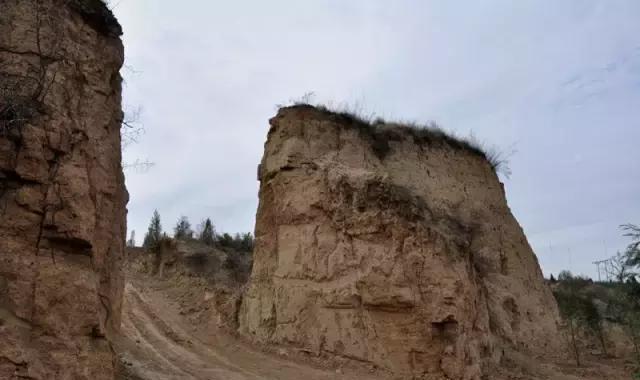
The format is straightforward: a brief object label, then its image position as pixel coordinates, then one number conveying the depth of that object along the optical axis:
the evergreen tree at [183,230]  25.53
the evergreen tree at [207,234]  24.44
